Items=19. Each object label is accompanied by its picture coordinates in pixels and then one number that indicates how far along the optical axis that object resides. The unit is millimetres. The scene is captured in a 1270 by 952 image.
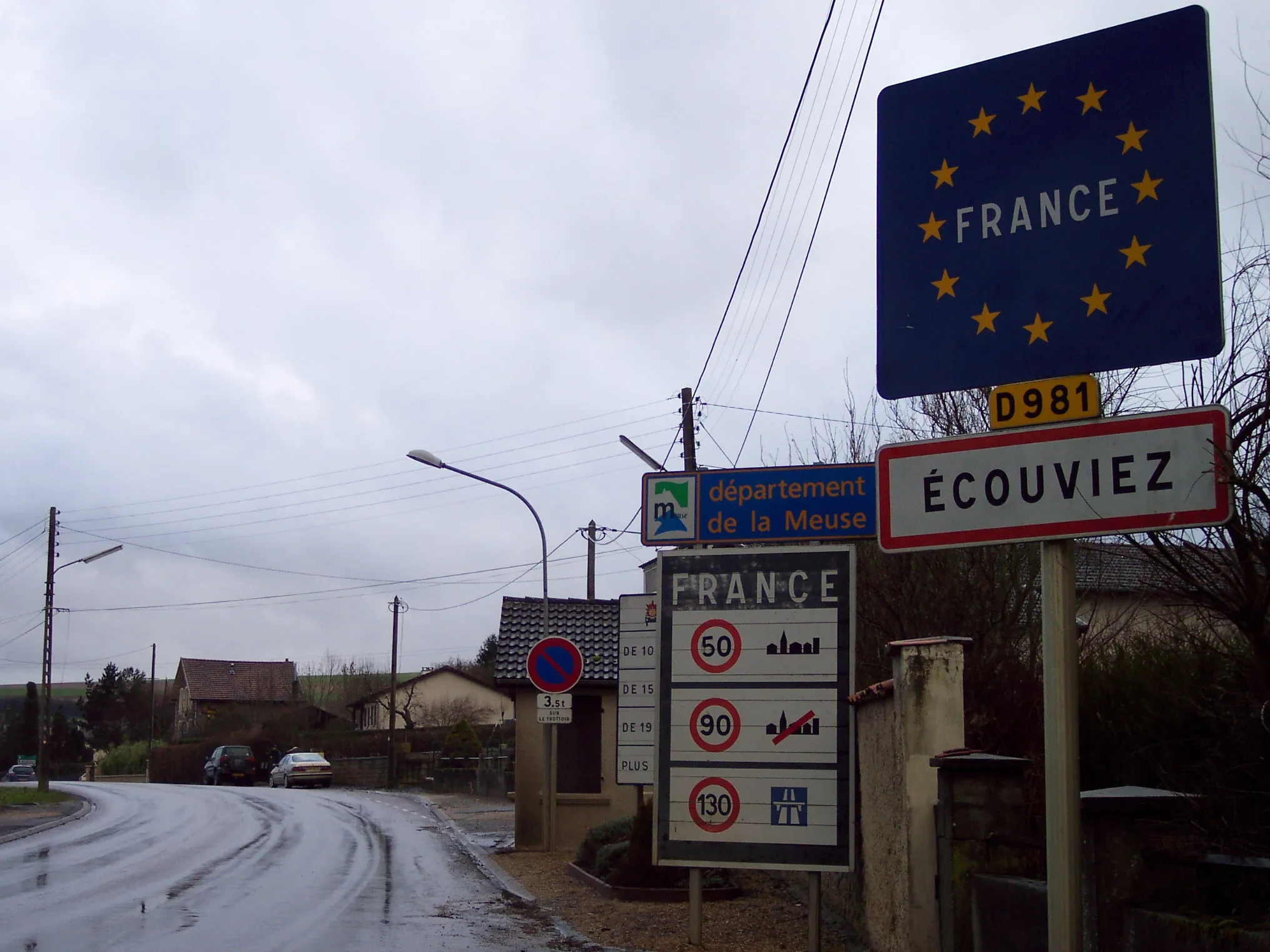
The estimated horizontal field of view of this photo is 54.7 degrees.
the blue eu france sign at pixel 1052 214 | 3266
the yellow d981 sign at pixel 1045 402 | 3301
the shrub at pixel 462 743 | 49562
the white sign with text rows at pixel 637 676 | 12789
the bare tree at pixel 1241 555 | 4500
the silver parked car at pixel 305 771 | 44781
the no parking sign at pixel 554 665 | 15586
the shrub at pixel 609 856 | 13133
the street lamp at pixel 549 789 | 18219
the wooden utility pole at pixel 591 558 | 34438
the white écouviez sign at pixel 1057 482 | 3047
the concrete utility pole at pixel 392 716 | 46156
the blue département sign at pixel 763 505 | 7977
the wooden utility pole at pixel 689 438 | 19859
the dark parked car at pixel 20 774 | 67562
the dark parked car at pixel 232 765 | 49750
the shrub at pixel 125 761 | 74312
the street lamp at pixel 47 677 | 37938
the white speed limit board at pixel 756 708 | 8047
